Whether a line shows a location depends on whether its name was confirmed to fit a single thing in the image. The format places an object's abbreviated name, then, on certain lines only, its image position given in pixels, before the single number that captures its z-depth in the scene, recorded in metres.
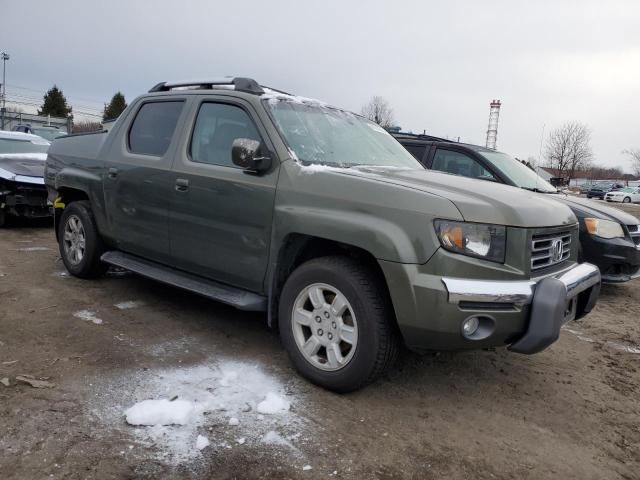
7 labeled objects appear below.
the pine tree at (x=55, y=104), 55.50
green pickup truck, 2.73
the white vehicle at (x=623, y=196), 41.84
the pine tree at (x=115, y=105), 53.18
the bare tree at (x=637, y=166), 74.94
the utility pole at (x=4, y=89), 34.33
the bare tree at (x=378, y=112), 46.63
